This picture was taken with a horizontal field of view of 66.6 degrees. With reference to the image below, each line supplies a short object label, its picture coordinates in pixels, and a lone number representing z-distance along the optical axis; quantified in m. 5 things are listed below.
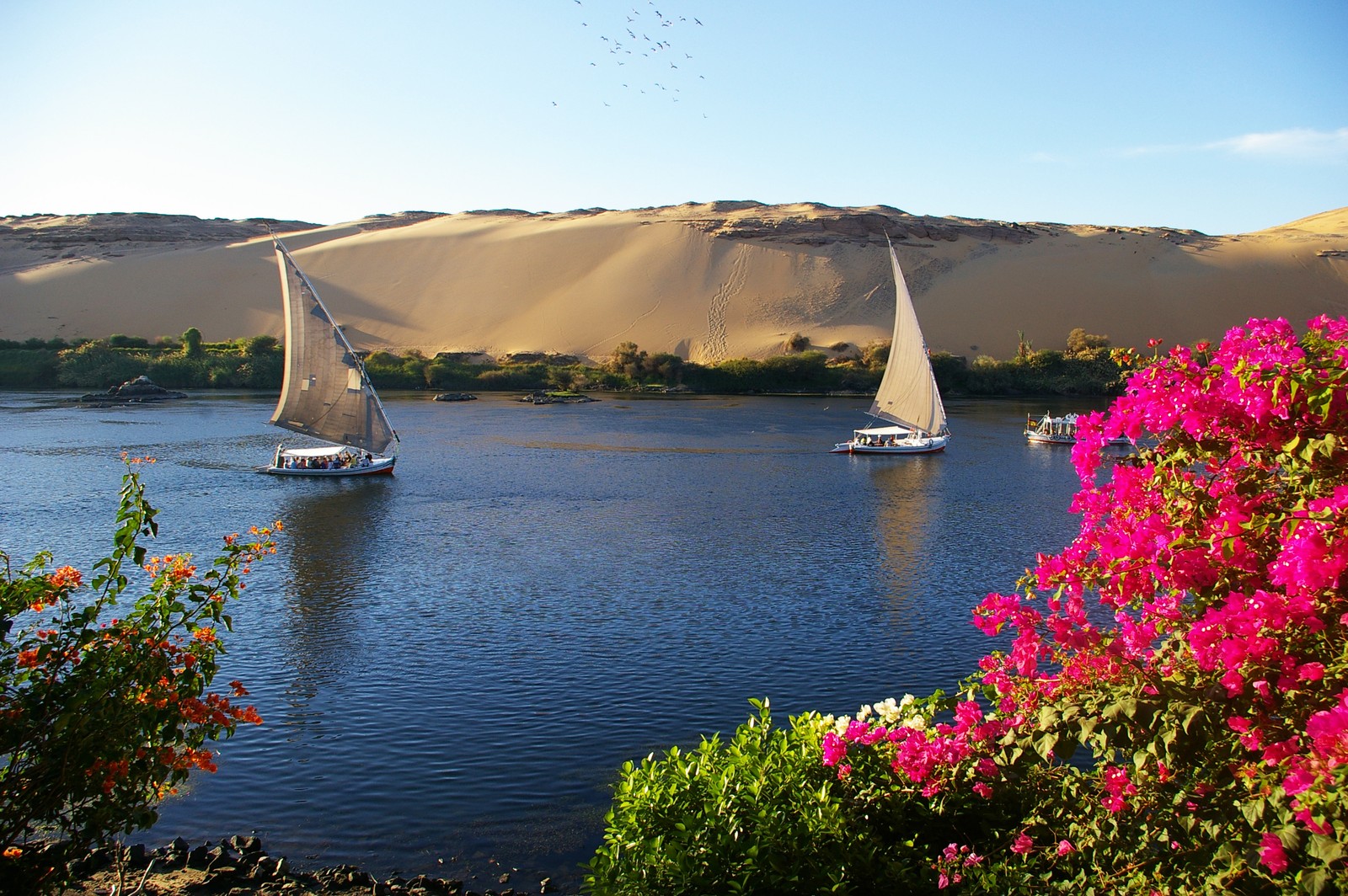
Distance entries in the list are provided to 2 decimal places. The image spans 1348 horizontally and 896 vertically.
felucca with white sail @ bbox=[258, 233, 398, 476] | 37.19
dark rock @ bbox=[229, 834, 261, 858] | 10.81
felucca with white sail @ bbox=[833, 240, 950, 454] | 45.38
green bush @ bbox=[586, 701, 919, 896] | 6.88
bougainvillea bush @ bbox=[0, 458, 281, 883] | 6.20
